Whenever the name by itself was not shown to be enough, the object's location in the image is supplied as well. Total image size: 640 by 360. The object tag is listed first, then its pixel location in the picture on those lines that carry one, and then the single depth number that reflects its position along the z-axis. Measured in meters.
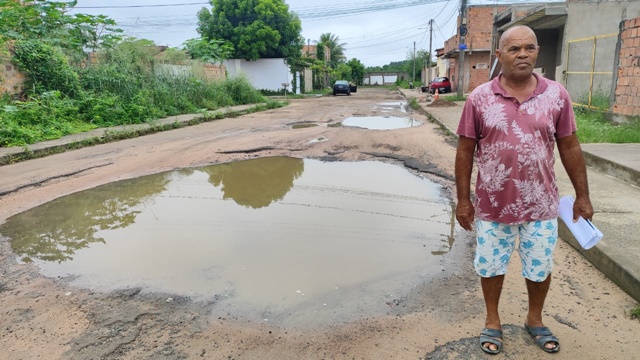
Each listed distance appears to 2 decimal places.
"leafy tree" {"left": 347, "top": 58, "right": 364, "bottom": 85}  64.81
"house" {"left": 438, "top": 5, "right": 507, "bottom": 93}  29.20
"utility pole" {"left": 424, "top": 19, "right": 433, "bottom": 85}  44.03
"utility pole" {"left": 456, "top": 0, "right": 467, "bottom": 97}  21.28
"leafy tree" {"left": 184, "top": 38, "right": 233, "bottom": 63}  24.33
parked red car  31.41
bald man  2.21
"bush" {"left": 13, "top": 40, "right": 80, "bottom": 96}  12.04
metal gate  11.18
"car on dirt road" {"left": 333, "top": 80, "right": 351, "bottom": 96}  35.22
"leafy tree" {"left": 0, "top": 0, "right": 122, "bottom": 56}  12.70
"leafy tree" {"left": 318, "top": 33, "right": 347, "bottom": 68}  62.91
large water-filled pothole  3.17
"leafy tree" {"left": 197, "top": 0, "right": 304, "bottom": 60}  31.67
